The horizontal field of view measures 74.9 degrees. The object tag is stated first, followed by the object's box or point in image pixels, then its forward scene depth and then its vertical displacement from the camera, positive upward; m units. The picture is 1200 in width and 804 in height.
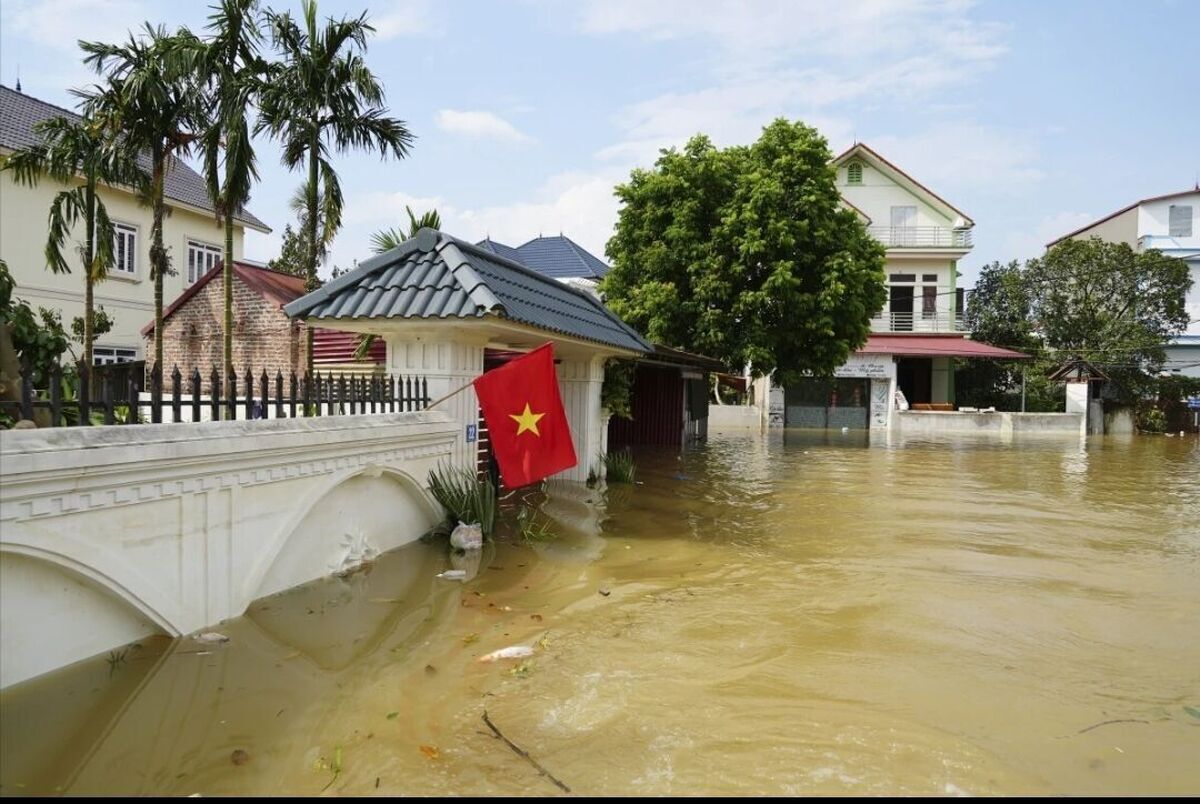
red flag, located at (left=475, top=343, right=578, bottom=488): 7.27 -0.30
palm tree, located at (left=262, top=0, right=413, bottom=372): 13.62 +4.99
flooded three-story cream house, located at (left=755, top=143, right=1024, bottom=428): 33.94 +5.82
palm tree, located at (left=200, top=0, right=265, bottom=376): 12.76 +4.64
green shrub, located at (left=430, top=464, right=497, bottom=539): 7.62 -1.12
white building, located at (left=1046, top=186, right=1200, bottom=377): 37.75 +7.82
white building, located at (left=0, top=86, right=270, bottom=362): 17.33 +3.60
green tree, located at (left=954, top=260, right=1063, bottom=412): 33.28 +1.74
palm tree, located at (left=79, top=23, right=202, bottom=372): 12.46 +4.66
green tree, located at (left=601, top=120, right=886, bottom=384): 19.09 +3.26
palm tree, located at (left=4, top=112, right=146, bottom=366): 13.23 +3.73
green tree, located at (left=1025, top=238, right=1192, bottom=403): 31.09 +3.49
